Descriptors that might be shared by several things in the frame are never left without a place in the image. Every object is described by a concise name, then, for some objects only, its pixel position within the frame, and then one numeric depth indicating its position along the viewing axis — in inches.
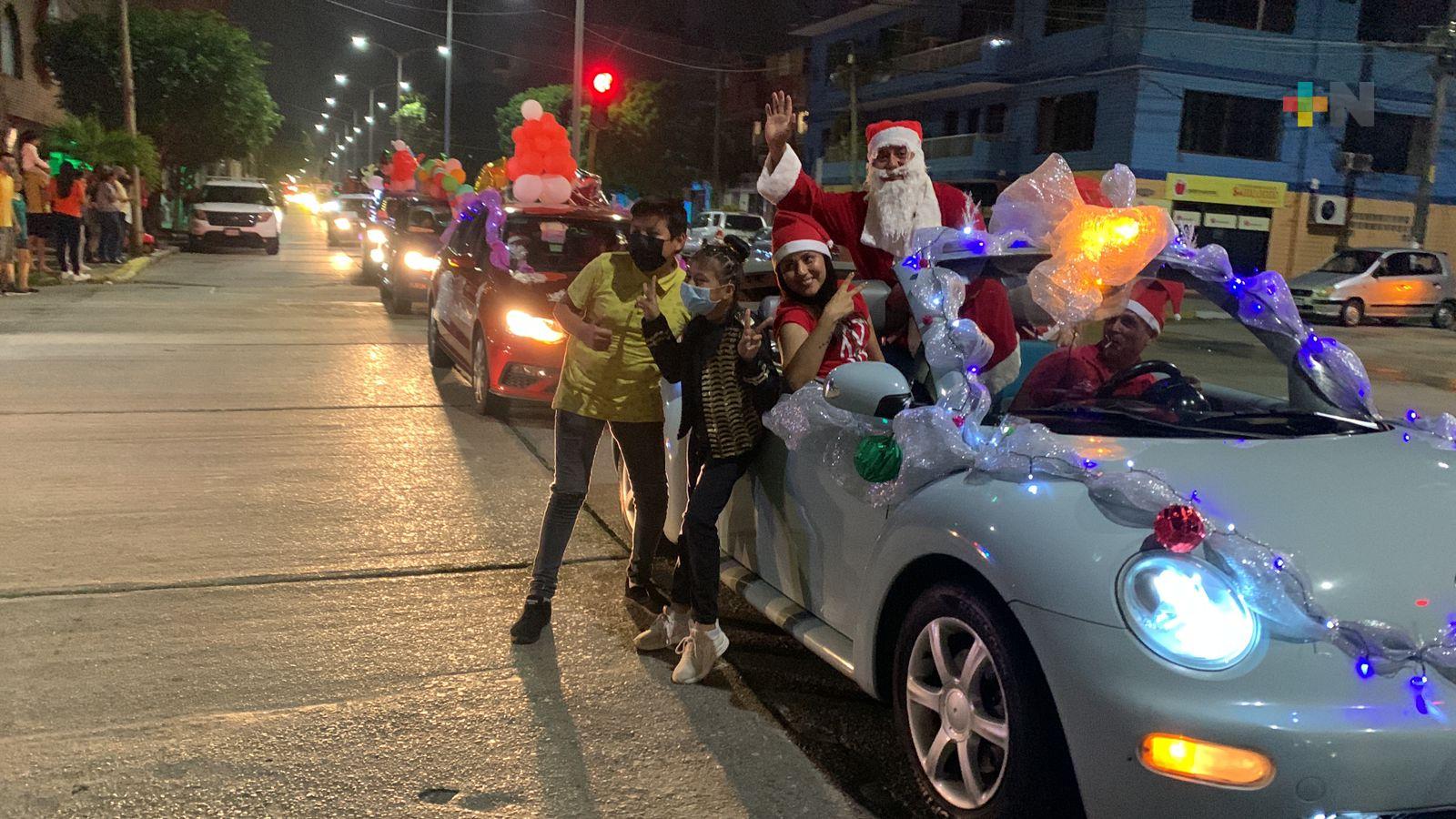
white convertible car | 95.3
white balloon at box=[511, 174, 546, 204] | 434.9
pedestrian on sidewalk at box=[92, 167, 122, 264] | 909.8
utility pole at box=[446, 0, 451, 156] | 1492.4
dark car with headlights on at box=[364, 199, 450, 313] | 639.1
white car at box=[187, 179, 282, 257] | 1210.0
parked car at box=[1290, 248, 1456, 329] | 946.7
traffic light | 723.4
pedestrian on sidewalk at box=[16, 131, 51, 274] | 731.4
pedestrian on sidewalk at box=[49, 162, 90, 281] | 737.0
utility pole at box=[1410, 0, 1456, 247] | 1056.8
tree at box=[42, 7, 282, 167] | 1216.2
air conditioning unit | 1385.3
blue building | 1312.7
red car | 341.4
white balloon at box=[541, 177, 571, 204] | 439.8
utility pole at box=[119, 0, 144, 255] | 1050.1
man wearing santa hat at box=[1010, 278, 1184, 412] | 142.4
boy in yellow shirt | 175.2
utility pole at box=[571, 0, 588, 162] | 961.1
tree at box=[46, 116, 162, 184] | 943.7
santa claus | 192.9
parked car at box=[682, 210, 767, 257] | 1242.6
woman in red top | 157.9
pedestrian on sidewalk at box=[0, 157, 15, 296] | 627.5
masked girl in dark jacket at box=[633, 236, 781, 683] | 159.5
